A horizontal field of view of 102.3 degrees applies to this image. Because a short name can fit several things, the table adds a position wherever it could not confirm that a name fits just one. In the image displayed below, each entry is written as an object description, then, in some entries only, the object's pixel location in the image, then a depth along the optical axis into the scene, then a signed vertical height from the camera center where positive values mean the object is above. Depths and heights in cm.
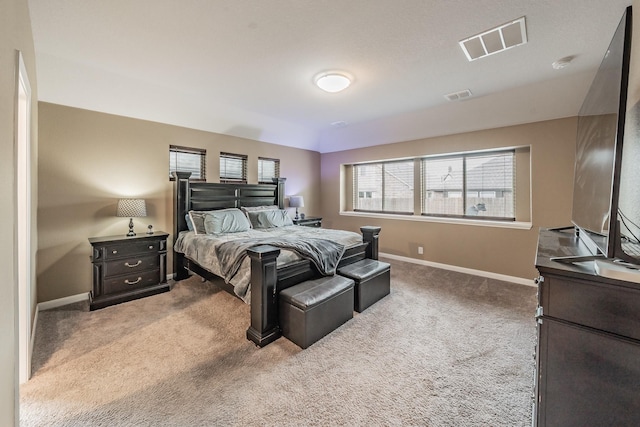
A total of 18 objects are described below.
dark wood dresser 90 -52
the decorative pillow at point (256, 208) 460 +2
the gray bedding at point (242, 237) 259 -46
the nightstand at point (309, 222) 527 -26
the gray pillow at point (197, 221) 381 -19
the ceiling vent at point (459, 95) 351 +161
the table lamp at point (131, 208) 330 +0
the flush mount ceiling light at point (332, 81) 300 +153
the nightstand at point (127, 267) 304 -75
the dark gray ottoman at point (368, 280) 295 -85
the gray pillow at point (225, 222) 379 -20
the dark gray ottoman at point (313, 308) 227 -93
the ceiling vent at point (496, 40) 220 +157
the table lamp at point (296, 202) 556 +16
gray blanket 275 -47
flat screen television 108 +30
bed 236 -48
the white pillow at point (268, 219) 446 -17
